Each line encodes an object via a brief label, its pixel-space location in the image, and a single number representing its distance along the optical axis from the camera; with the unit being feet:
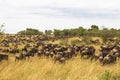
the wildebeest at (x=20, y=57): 69.85
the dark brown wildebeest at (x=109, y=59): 58.29
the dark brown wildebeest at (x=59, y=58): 62.16
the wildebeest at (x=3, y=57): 69.56
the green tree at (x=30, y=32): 273.99
